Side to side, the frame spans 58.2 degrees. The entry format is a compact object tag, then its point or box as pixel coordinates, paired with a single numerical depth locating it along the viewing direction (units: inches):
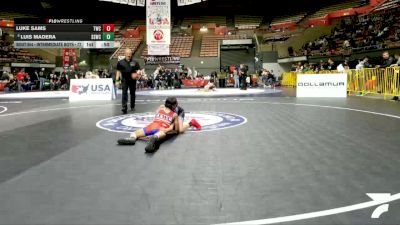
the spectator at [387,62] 550.0
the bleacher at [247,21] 1650.6
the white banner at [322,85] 571.1
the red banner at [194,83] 1175.0
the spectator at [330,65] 758.7
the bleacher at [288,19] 1472.7
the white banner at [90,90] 564.6
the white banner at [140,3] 967.0
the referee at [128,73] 385.4
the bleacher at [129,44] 1575.8
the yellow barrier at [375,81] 512.6
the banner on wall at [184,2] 871.7
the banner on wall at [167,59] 1373.0
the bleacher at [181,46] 1545.6
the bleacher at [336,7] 1228.5
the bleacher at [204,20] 1706.4
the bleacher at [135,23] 1680.2
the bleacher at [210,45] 1527.2
